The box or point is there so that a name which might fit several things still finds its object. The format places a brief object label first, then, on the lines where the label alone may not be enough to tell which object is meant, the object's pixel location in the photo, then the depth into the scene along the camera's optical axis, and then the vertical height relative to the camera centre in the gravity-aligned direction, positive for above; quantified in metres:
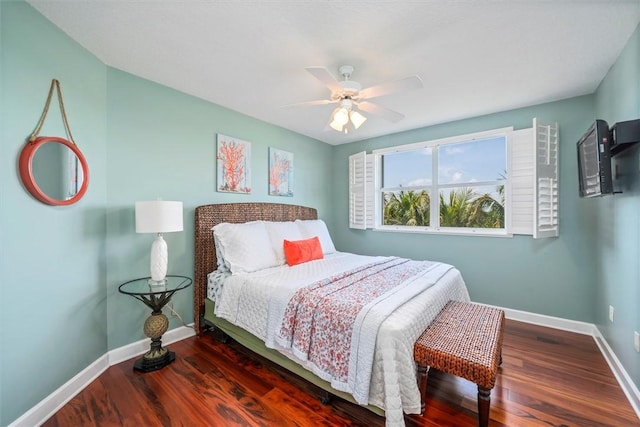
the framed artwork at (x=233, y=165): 2.97 +0.57
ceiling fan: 1.77 +0.90
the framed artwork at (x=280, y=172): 3.59 +0.57
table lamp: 2.03 -0.09
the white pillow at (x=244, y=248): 2.49 -0.35
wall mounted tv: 1.78 +0.39
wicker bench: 1.35 -0.77
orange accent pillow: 2.80 -0.43
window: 2.77 +0.36
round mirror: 1.54 +0.27
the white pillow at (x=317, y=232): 3.33 -0.26
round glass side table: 2.06 -0.90
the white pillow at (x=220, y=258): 2.55 -0.46
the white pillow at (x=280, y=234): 2.83 -0.25
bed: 1.40 -0.74
